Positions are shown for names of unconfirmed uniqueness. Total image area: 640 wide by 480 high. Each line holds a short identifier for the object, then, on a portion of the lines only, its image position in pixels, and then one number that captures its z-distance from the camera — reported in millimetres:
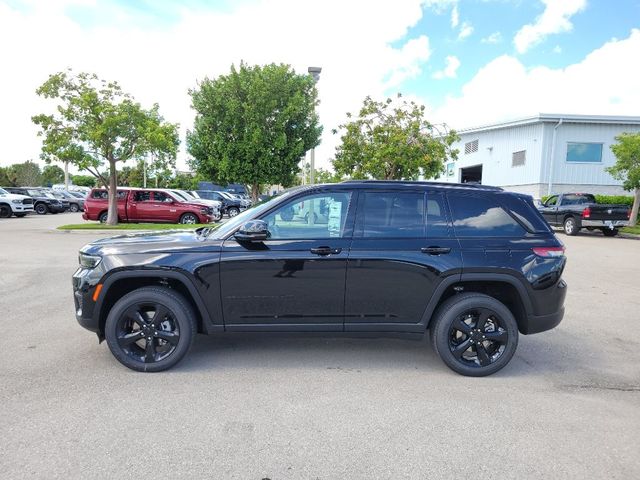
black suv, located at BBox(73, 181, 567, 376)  4086
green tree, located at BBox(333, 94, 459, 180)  19016
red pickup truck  20031
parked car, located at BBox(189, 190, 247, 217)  32969
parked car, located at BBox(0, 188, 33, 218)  25516
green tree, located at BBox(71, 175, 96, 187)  102688
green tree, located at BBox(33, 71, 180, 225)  18141
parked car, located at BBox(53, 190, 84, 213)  35678
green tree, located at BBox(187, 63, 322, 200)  21477
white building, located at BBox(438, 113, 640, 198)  26750
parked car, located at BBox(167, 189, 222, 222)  20839
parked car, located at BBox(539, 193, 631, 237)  18531
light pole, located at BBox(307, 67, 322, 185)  13344
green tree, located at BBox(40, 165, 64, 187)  80431
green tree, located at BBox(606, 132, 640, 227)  20859
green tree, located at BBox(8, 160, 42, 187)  70625
